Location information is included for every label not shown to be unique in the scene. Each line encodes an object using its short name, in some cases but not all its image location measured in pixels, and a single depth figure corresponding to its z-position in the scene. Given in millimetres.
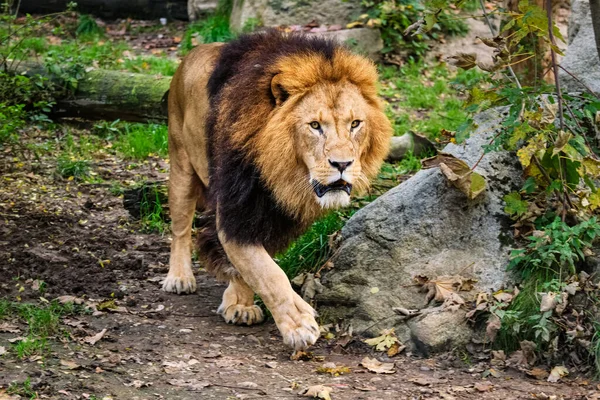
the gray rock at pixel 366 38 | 21062
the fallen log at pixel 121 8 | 26266
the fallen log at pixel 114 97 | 17578
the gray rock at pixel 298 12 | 22078
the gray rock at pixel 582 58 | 11992
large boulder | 10422
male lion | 9359
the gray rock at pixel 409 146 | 15891
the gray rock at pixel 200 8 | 25047
